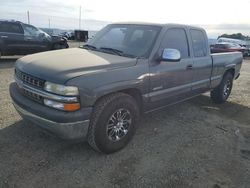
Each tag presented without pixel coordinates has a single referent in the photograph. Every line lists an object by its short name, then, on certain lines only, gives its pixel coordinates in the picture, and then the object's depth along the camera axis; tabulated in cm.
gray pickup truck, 220
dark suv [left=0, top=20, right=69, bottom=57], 814
